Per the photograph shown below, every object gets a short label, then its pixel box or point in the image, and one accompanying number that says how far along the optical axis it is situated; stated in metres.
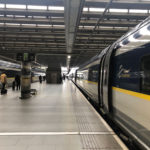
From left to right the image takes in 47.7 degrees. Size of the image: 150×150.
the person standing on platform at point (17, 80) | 17.10
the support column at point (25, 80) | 11.53
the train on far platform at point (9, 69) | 18.16
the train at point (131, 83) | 3.53
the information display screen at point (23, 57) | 11.55
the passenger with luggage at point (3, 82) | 13.35
